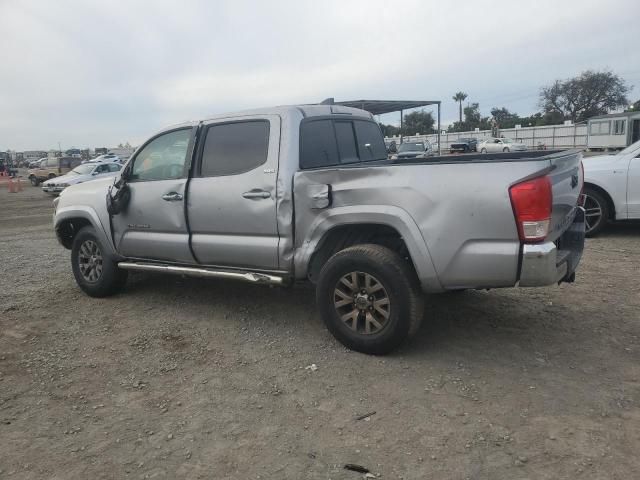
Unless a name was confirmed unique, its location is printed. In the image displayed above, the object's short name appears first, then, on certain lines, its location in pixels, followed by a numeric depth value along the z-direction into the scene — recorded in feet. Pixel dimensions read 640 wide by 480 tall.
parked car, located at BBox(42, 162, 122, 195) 71.56
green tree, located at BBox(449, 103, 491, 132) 275.39
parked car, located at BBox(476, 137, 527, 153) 130.50
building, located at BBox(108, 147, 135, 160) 182.78
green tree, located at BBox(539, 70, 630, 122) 221.87
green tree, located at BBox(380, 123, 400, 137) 228.59
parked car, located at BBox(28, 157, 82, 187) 101.09
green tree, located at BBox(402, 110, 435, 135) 259.60
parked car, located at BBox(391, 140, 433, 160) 88.39
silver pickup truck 11.18
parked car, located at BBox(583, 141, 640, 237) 25.14
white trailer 106.83
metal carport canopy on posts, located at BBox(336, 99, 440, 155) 80.58
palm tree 319.37
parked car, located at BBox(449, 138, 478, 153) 127.65
